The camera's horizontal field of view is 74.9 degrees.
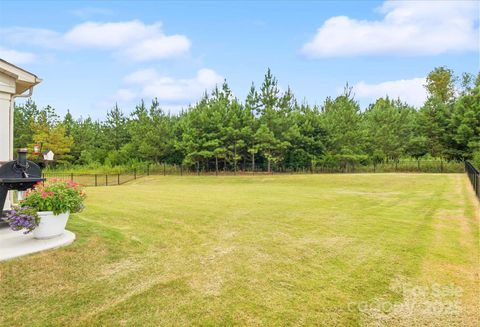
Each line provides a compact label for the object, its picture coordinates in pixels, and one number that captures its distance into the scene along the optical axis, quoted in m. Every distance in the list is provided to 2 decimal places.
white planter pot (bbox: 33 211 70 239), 4.83
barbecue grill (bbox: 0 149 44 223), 5.52
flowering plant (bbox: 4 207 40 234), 4.59
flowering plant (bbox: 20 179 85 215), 4.82
